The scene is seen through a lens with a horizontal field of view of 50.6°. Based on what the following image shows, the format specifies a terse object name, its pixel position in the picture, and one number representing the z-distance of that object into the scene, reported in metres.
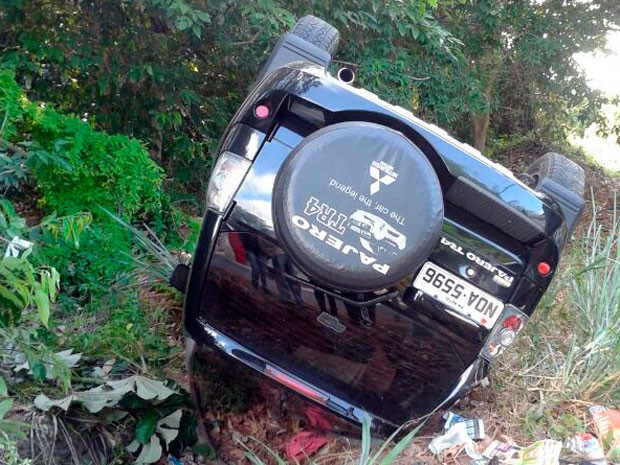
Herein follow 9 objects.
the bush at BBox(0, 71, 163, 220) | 3.68
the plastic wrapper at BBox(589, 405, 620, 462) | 2.81
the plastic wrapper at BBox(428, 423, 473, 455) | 2.86
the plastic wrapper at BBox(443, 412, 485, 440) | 2.93
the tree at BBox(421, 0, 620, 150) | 6.62
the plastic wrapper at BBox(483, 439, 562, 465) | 2.61
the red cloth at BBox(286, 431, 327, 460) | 2.97
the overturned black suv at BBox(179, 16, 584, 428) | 2.37
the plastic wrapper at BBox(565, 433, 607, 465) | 2.79
